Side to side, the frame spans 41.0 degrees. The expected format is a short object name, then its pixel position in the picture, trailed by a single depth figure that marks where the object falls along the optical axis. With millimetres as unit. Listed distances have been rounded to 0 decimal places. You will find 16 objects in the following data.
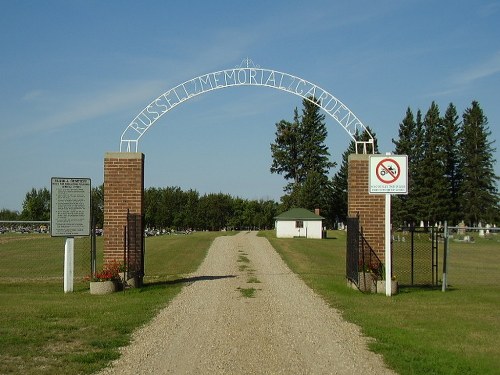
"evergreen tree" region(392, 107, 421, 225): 81938
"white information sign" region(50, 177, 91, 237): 17391
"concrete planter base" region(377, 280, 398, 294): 16688
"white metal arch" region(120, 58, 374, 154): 19484
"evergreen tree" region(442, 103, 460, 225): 84938
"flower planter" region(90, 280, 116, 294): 16453
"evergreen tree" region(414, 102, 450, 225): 79812
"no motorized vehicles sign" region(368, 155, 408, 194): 16906
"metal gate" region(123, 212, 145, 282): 17766
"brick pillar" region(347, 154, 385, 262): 18391
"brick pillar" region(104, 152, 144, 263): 18625
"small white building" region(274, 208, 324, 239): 65125
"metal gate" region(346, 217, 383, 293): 16984
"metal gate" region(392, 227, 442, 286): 19984
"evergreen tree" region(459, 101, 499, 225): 83938
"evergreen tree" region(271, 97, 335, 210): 91938
